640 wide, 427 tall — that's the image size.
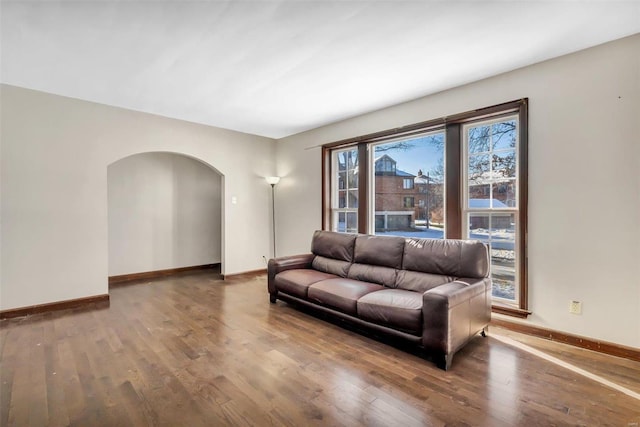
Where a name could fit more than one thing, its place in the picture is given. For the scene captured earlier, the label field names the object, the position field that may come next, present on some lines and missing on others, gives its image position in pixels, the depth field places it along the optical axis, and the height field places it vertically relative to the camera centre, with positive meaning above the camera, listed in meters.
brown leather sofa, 2.40 -0.82
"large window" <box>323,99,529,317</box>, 3.17 +0.32
